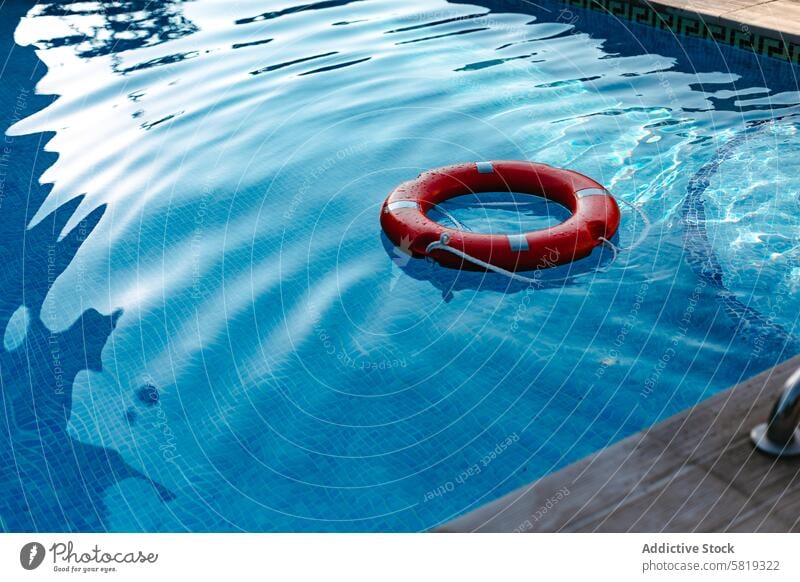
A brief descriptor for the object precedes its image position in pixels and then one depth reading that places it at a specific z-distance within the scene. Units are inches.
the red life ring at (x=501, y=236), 143.6
